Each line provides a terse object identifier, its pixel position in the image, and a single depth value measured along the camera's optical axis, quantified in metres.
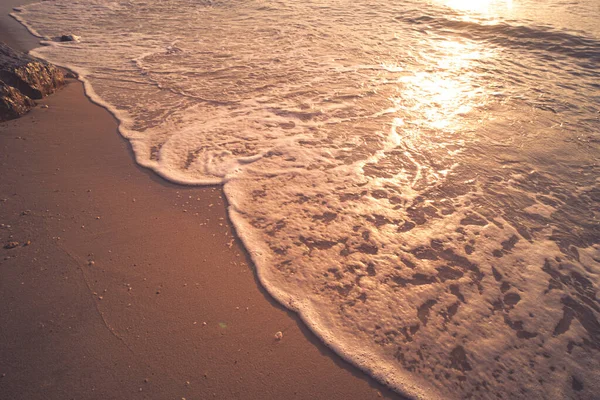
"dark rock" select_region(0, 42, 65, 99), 4.15
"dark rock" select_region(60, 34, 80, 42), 7.05
